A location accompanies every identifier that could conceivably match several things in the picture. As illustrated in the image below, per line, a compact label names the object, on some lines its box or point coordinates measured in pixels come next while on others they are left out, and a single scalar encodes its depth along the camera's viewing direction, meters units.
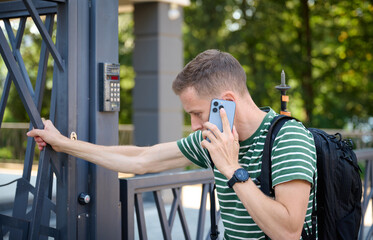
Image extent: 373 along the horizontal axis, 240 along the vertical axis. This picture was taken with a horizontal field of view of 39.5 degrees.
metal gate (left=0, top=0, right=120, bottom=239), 2.77
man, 1.95
